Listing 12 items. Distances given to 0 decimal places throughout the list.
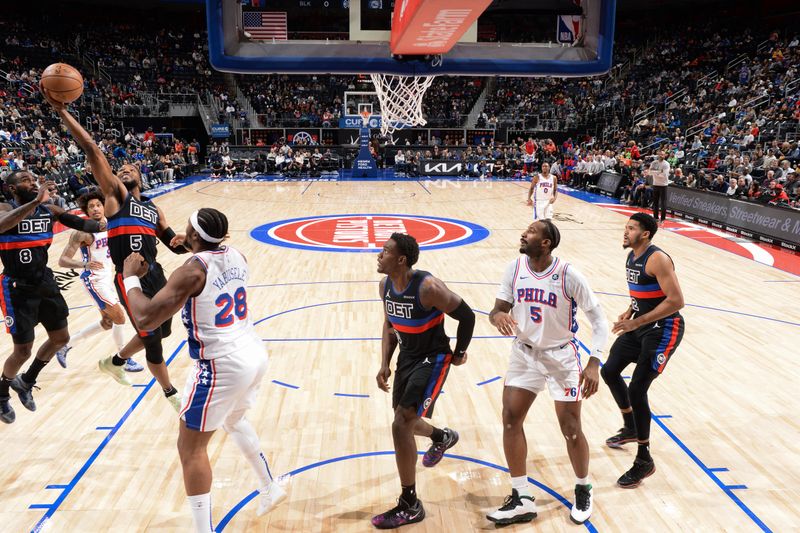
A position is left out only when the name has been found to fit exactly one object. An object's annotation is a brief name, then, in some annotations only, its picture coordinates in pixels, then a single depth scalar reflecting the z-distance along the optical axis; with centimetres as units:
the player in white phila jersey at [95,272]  576
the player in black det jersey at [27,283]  503
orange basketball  452
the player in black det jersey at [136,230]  457
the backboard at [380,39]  605
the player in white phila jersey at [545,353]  379
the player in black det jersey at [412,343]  376
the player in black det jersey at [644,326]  427
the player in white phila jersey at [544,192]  1228
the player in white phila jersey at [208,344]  334
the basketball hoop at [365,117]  2536
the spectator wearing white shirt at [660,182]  1484
